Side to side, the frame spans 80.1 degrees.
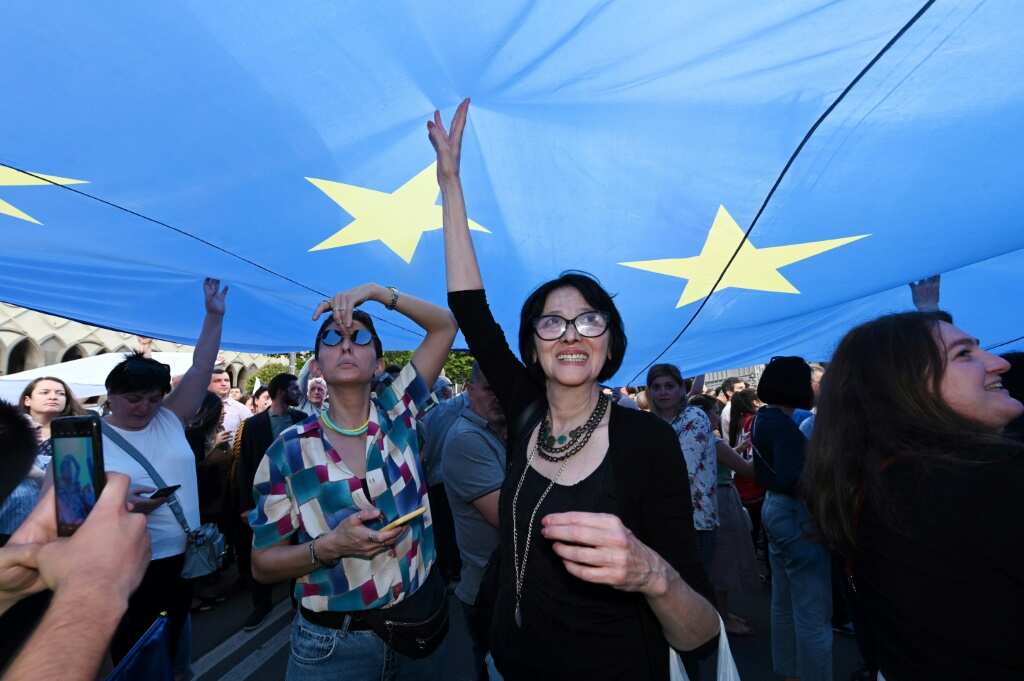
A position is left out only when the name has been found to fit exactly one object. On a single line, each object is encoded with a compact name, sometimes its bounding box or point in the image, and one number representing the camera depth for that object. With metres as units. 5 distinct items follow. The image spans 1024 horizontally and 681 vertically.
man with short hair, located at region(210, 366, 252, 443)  7.64
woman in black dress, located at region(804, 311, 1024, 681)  1.32
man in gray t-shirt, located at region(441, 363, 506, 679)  2.62
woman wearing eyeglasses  1.25
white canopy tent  9.17
